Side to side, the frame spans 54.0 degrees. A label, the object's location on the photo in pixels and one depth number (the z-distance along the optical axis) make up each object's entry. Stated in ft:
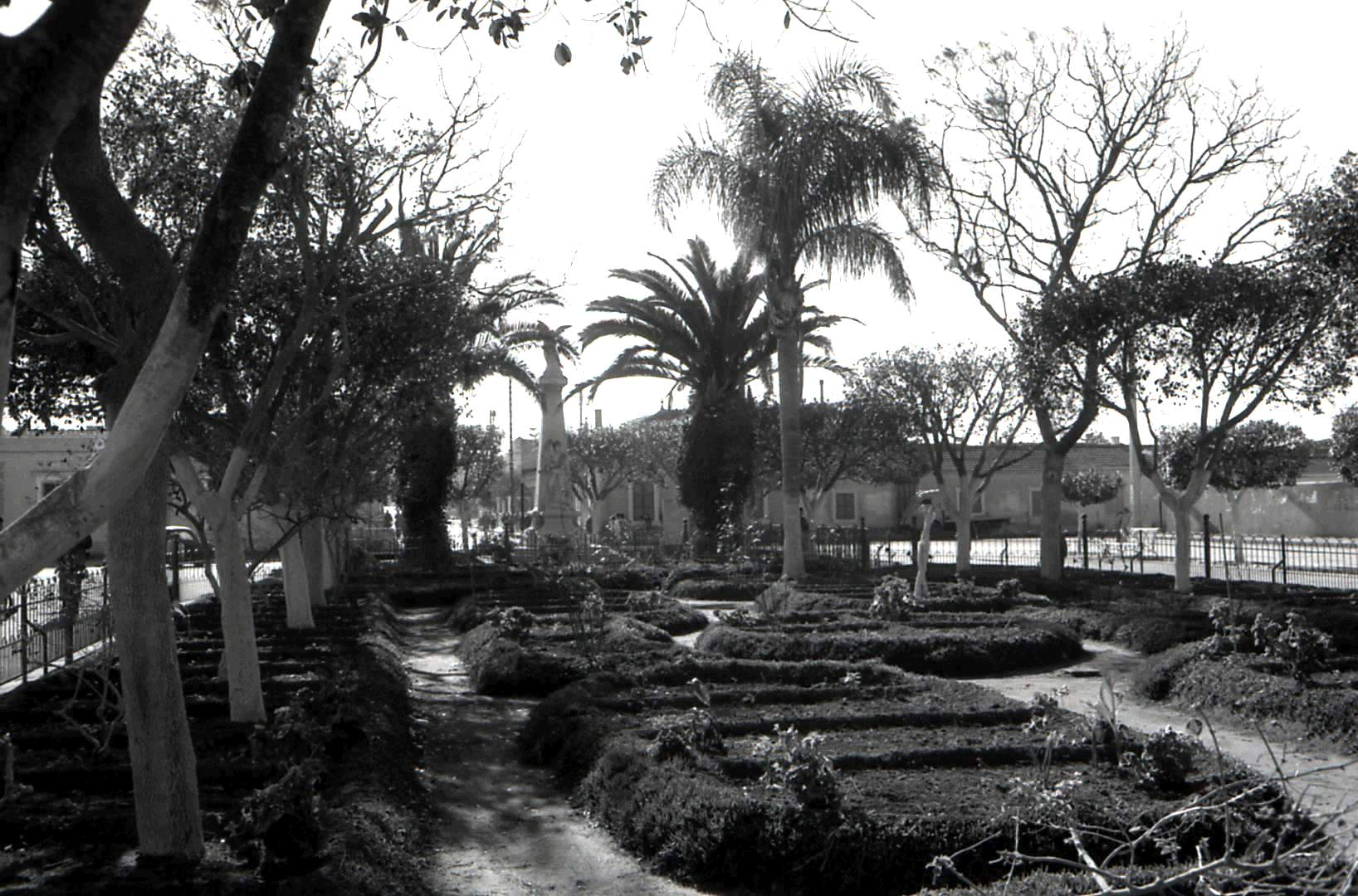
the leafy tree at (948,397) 85.46
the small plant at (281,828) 19.12
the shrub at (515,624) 47.62
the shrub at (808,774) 21.36
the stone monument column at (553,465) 90.89
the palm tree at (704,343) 93.25
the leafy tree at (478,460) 153.79
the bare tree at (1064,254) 63.21
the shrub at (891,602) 52.58
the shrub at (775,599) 54.90
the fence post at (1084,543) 85.51
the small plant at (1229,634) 39.75
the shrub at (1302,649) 35.14
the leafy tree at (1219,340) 58.80
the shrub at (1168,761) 23.54
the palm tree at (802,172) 65.77
